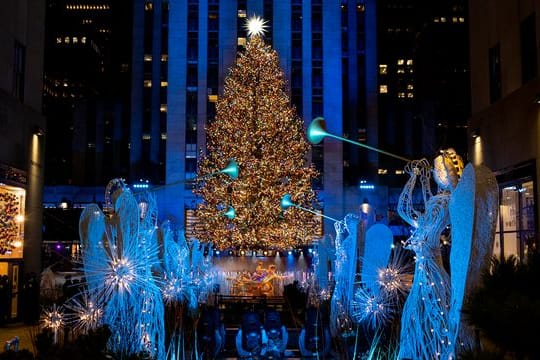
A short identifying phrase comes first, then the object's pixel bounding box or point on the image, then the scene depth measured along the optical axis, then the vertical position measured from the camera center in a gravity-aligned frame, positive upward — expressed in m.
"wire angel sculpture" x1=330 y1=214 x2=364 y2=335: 13.16 -0.54
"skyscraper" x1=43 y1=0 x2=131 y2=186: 64.25 +23.17
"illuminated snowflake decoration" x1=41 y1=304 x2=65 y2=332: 10.39 -1.06
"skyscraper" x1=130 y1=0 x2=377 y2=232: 43.97 +12.95
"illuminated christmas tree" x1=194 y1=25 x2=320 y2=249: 30.33 +4.39
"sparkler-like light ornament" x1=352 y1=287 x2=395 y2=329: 11.41 -0.95
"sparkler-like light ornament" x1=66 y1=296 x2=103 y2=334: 8.84 -0.82
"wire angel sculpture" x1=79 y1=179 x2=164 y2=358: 8.48 -0.24
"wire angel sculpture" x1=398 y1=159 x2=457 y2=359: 7.80 -0.36
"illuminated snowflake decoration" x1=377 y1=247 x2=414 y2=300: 11.59 -0.39
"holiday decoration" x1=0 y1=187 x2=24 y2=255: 17.44 +1.05
